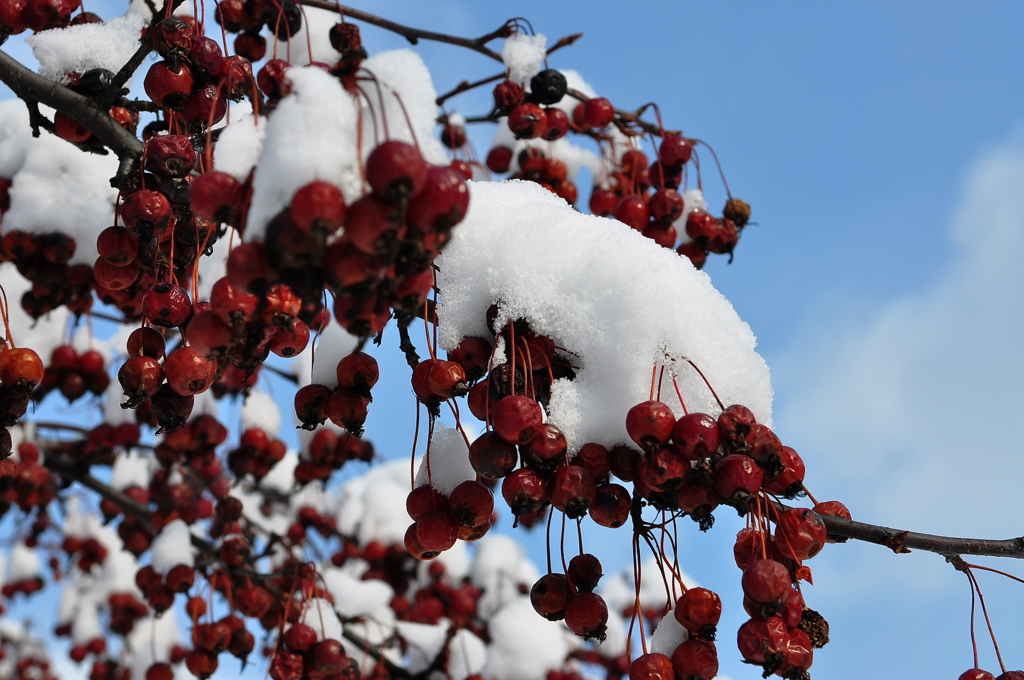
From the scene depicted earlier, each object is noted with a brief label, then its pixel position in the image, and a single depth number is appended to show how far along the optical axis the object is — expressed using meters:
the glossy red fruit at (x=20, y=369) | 1.02
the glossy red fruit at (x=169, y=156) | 1.02
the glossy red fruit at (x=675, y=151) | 1.21
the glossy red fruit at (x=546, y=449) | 0.99
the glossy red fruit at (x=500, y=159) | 1.54
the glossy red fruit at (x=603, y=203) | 1.37
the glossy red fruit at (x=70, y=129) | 1.06
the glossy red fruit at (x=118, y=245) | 1.03
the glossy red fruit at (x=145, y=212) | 1.02
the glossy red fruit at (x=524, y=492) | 1.00
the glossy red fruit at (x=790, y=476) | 1.01
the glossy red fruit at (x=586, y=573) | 1.01
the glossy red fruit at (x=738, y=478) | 0.98
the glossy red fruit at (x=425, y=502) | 1.01
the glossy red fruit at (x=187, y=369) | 1.01
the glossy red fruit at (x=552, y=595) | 1.01
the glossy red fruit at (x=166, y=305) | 1.02
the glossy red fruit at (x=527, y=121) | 1.16
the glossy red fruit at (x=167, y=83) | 1.02
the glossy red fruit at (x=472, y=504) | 1.01
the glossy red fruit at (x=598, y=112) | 1.21
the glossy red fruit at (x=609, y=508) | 1.00
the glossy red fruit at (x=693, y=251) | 1.22
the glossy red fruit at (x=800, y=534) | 1.00
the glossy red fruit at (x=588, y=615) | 1.01
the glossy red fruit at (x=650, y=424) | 0.99
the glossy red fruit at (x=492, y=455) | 1.00
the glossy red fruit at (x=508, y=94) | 1.18
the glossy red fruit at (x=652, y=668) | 1.00
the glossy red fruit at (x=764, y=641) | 0.99
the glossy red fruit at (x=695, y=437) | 0.98
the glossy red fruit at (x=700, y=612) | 1.00
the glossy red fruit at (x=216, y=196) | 0.95
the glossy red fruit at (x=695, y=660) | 1.00
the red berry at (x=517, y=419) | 0.99
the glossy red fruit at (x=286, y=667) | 1.13
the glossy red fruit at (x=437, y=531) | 1.01
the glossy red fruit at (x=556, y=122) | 1.17
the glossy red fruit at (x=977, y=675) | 1.01
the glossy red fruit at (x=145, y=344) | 1.03
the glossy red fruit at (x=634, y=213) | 1.17
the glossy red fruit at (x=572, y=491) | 0.99
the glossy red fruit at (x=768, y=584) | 0.99
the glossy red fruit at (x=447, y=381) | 1.00
